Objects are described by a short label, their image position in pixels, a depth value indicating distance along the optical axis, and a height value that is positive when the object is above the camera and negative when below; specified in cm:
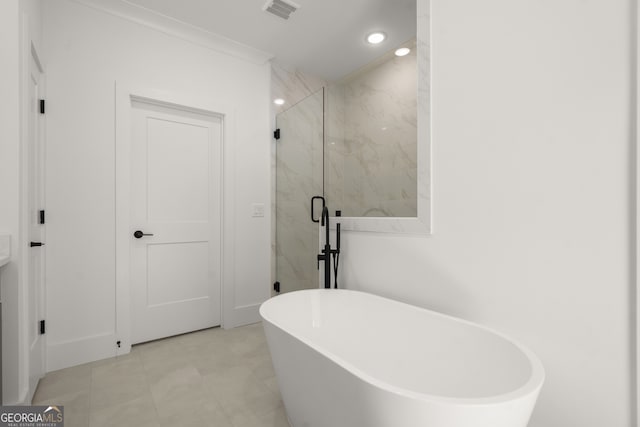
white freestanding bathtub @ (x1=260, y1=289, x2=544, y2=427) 83 -59
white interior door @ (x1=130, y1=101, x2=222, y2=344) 250 -7
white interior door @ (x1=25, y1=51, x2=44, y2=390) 168 -8
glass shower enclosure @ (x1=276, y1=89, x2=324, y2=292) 278 +23
